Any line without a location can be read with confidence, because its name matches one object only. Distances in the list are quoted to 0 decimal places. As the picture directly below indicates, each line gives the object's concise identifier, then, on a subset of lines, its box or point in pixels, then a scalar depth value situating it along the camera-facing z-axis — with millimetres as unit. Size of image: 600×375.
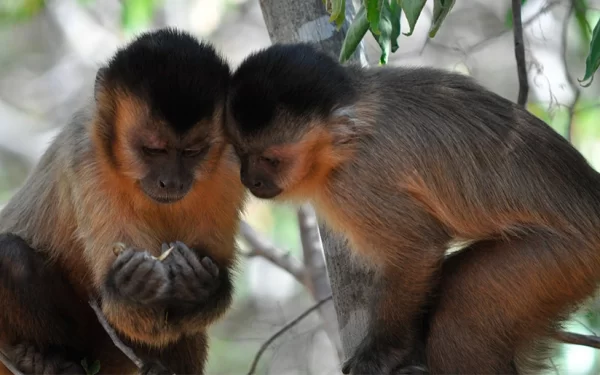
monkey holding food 7461
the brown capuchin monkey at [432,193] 7121
